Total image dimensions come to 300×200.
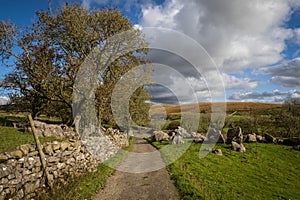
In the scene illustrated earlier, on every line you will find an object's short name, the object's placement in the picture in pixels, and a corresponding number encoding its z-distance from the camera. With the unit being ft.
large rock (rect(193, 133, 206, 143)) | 96.58
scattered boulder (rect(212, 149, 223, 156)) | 70.34
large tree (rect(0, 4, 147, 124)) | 58.08
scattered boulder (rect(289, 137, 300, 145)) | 96.34
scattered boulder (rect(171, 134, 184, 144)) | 91.45
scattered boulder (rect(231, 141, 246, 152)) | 79.70
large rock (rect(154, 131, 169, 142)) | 105.29
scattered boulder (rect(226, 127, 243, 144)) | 91.24
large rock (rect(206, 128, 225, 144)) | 95.60
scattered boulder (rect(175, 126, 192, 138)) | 114.11
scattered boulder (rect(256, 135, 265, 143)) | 106.01
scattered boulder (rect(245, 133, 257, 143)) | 102.99
